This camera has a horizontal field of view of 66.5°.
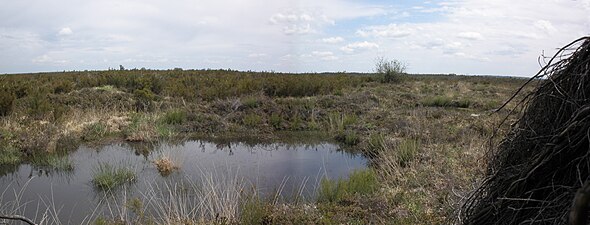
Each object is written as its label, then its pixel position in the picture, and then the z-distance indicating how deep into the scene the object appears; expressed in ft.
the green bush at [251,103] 57.72
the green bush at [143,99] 57.78
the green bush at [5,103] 45.75
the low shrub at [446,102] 65.16
